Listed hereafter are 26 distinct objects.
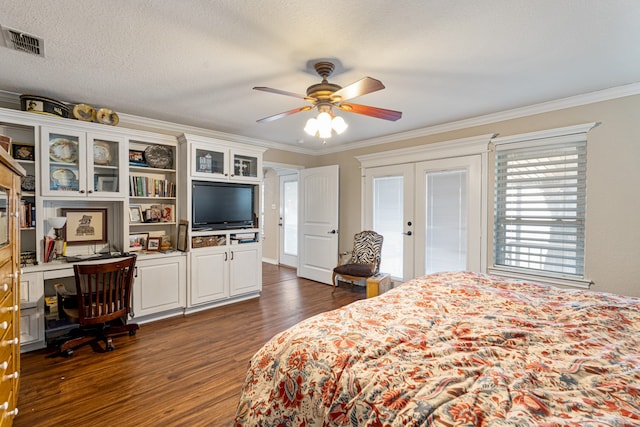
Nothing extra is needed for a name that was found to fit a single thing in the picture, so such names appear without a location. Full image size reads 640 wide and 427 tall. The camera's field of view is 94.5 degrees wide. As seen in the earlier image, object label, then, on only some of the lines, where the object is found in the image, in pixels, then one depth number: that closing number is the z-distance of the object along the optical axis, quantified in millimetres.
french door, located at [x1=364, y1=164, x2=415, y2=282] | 4385
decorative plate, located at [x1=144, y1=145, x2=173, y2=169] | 3701
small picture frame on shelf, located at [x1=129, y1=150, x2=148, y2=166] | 3582
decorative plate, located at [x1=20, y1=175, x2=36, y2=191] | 2921
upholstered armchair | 4293
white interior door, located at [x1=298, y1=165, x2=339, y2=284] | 5145
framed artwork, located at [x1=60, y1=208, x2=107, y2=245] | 3262
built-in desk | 2707
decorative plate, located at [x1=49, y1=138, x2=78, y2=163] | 3000
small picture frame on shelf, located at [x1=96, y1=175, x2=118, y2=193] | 3320
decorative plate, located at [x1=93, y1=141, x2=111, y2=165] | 3289
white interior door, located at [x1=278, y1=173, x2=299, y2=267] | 6688
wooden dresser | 1352
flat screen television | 3848
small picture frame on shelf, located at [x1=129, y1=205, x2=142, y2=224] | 3627
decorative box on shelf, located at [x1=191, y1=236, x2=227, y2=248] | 3812
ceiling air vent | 1900
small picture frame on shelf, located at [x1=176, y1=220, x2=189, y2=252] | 3719
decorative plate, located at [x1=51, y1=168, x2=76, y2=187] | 3027
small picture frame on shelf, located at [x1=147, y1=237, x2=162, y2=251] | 3709
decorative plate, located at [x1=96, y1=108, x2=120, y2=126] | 3232
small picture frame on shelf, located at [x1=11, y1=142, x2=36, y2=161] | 2889
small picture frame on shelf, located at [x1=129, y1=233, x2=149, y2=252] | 3637
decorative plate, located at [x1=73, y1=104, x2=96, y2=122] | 3107
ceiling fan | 2230
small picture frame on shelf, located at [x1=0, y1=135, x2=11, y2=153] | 1710
